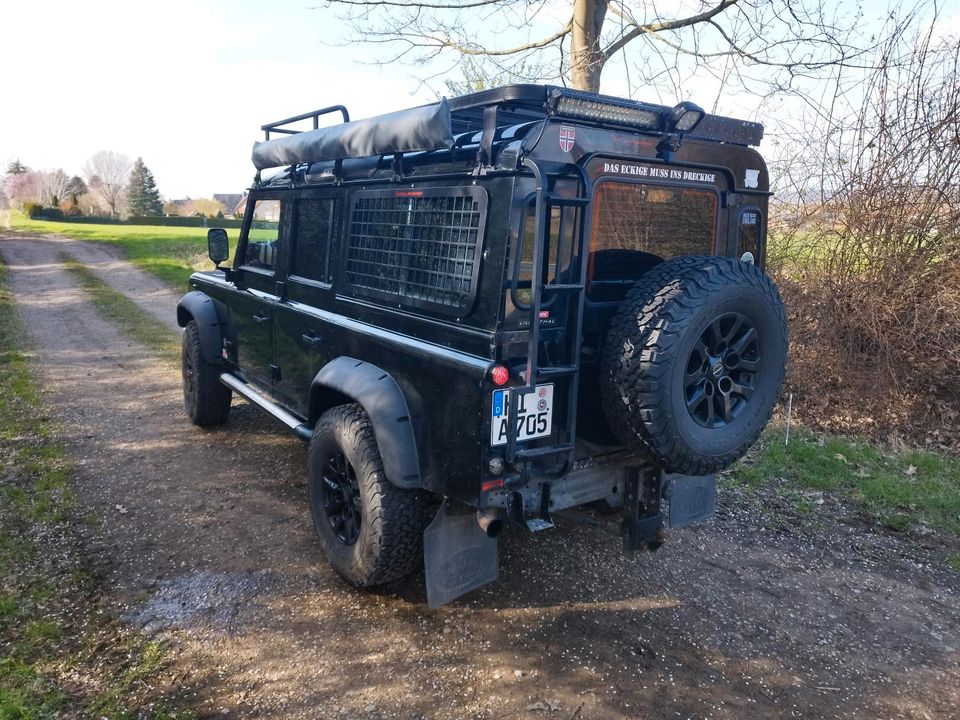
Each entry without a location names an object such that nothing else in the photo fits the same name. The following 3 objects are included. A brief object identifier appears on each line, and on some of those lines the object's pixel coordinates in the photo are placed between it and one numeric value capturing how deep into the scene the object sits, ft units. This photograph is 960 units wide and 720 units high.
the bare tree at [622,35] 29.86
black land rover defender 9.80
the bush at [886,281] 22.03
